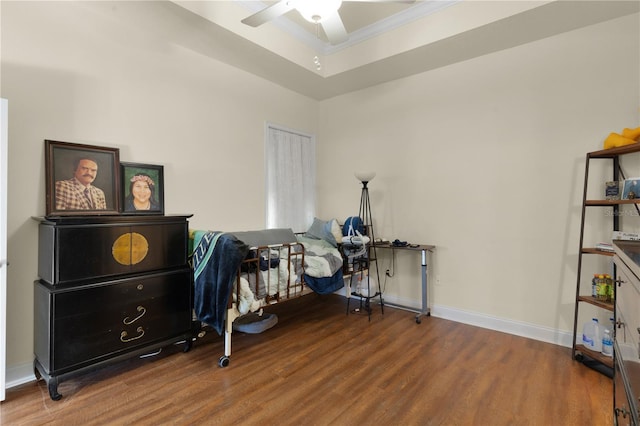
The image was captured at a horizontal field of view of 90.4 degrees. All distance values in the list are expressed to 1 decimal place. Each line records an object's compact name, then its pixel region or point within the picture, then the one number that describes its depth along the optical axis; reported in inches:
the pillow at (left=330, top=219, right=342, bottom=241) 140.6
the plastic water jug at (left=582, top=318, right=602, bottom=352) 94.6
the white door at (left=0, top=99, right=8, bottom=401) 71.0
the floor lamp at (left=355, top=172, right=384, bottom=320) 137.2
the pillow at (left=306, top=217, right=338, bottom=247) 141.8
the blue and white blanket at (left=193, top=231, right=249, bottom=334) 90.9
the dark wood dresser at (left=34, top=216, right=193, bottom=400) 77.0
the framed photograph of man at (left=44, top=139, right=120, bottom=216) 87.7
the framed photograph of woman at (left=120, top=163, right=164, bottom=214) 101.8
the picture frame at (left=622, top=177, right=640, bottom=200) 89.1
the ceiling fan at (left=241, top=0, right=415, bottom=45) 74.9
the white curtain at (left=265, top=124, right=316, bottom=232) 152.2
